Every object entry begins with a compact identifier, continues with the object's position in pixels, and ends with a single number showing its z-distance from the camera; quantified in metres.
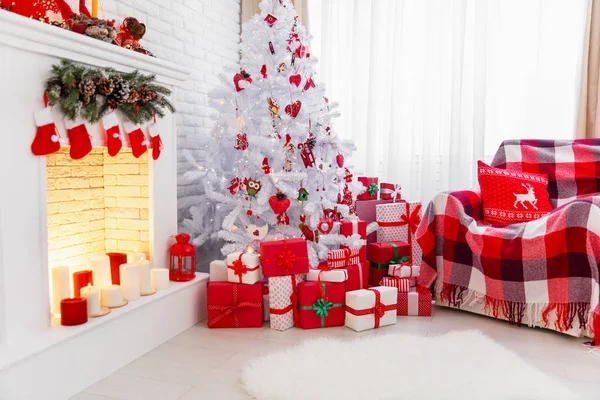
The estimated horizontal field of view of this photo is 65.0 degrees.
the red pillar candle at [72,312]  1.67
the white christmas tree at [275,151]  2.58
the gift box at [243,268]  2.26
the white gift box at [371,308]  2.21
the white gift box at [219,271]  2.36
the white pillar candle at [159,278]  2.17
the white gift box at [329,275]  2.28
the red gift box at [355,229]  2.63
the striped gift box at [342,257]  2.41
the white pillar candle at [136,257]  2.20
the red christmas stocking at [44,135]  1.57
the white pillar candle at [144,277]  2.07
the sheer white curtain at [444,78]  3.20
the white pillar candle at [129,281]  1.99
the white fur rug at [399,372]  1.57
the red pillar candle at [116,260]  2.20
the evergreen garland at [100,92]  1.63
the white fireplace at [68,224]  1.48
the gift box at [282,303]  2.24
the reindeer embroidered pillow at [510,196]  2.50
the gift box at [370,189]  3.08
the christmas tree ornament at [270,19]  2.70
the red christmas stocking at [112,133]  1.85
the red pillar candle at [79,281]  1.88
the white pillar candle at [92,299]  1.76
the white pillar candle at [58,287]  1.77
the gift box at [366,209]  3.05
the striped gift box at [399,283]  2.47
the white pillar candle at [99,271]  1.96
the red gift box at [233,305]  2.26
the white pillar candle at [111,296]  1.88
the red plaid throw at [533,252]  2.04
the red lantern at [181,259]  2.31
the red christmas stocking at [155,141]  2.17
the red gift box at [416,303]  2.45
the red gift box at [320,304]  2.26
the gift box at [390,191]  3.13
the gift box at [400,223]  2.86
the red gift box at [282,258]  2.24
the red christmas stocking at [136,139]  2.01
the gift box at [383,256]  2.72
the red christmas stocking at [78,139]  1.72
